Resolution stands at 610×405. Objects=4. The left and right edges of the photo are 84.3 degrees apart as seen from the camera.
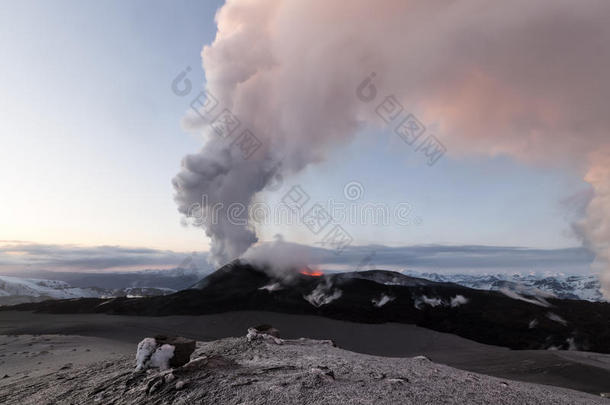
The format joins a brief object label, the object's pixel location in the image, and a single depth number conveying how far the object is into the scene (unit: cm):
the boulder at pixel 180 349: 983
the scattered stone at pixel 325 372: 900
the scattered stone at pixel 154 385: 861
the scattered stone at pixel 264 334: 1416
